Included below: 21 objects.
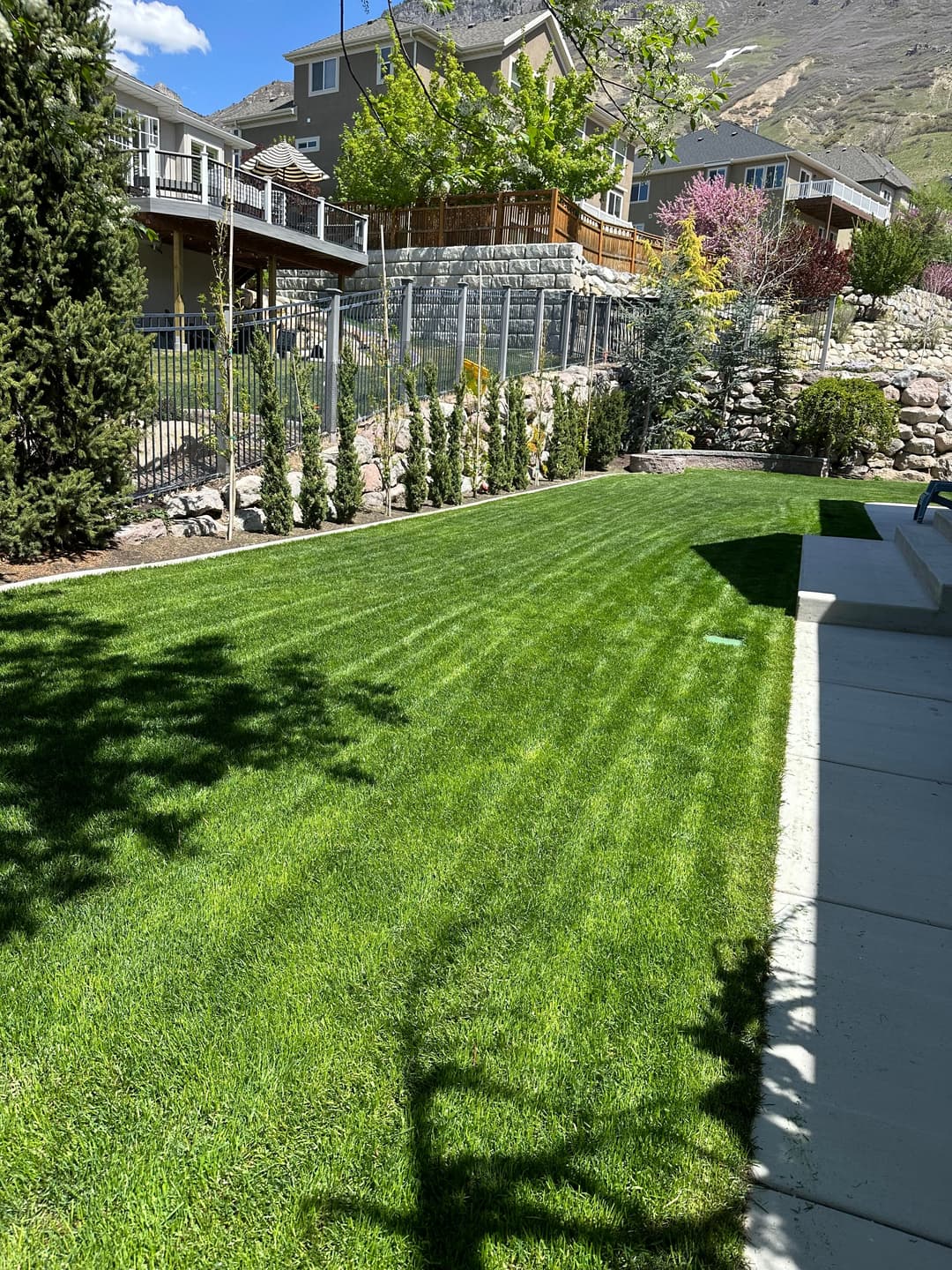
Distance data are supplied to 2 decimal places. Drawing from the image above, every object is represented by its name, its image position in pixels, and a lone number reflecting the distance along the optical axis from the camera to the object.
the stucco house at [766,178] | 40.81
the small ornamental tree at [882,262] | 29.88
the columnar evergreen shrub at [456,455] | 12.12
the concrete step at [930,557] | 6.69
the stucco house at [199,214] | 18.66
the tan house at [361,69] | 30.42
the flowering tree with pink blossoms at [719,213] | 32.12
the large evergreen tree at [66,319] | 6.60
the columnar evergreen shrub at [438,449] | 11.73
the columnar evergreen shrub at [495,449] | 13.52
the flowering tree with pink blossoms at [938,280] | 38.84
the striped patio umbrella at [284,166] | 26.31
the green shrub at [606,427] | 16.95
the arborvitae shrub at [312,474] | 9.58
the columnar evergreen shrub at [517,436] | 13.70
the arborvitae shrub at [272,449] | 8.93
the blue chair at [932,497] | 9.17
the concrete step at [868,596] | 6.71
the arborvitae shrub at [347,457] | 10.14
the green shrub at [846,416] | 17.92
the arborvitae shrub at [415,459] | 11.24
